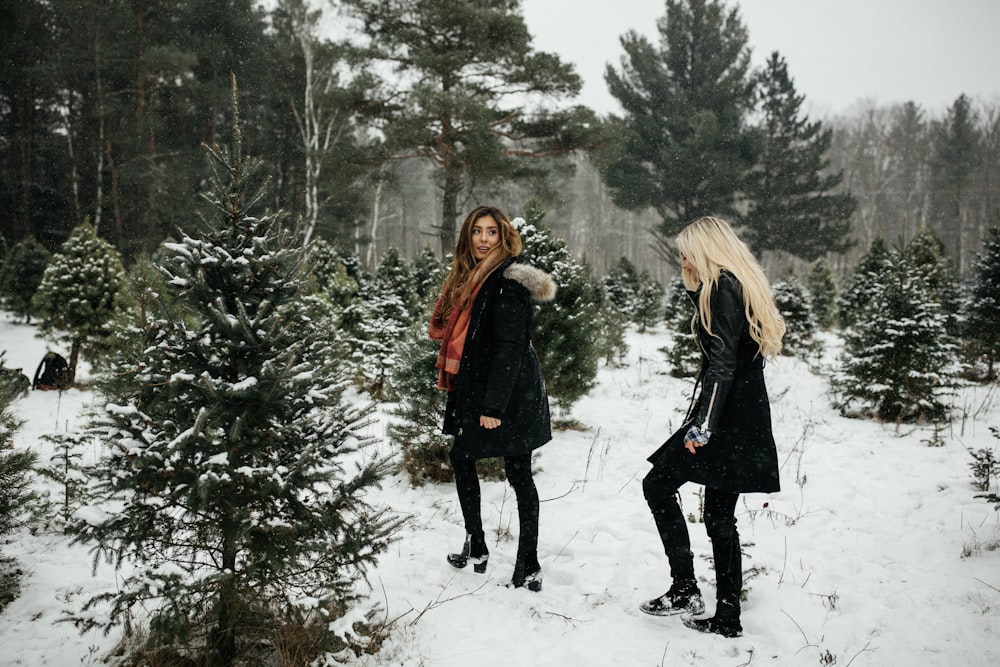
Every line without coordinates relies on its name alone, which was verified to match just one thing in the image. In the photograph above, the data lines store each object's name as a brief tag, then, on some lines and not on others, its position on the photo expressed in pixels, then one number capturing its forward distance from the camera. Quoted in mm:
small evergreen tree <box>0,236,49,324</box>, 14977
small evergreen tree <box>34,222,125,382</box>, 9148
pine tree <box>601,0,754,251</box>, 21844
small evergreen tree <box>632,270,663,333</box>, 17719
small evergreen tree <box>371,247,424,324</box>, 10469
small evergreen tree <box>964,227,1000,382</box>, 8617
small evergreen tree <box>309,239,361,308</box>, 10117
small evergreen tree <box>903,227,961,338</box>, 12336
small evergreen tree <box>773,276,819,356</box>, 13664
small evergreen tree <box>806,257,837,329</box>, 18312
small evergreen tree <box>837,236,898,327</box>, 15828
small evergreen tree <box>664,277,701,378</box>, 9852
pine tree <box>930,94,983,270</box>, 33781
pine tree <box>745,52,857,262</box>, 23594
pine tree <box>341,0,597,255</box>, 12312
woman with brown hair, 2867
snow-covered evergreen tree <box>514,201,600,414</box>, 5957
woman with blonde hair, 2449
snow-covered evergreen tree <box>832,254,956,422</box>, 6824
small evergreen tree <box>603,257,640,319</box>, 19703
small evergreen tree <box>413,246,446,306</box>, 14853
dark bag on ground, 8750
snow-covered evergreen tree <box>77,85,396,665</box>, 2051
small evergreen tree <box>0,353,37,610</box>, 2787
